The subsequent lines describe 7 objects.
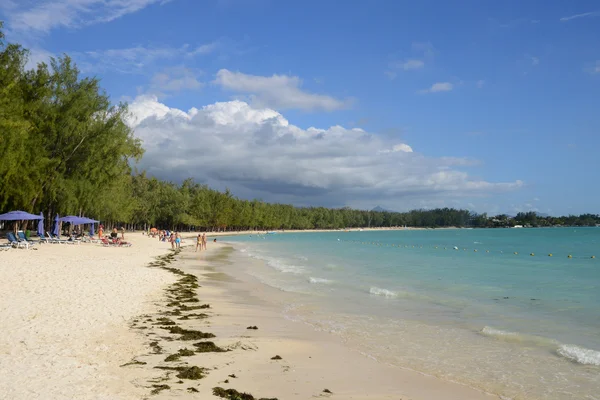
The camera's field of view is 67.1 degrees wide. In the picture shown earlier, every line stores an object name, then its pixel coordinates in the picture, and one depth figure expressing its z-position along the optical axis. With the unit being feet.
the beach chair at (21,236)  92.11
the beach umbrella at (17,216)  102.53
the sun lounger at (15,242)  88.28
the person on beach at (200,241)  158.30
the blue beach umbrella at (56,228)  127.79
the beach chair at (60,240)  116.24
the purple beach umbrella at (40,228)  120.06
